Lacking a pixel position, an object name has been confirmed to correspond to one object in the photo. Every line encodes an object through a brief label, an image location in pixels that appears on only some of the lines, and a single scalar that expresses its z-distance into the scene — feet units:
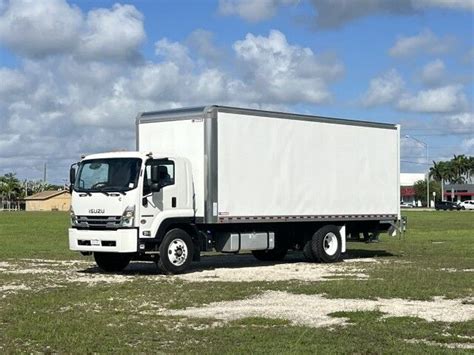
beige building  496.64
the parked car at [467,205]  396.33
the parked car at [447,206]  380.78
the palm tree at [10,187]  582.35
